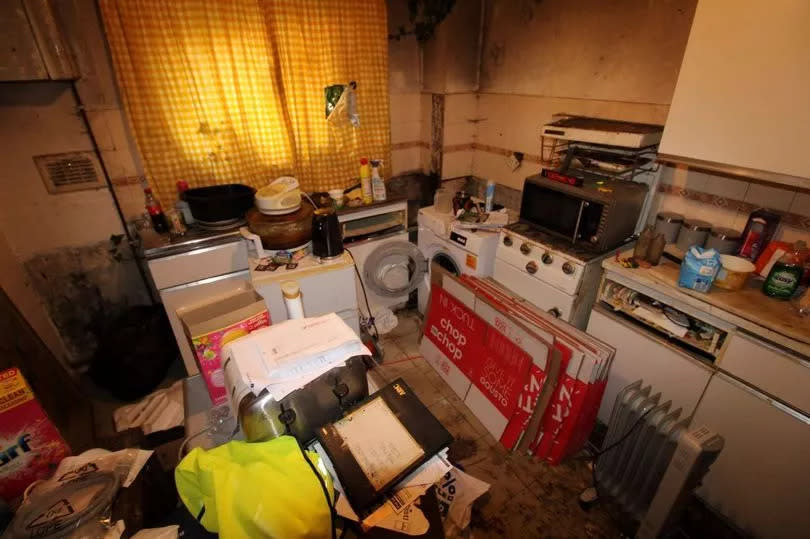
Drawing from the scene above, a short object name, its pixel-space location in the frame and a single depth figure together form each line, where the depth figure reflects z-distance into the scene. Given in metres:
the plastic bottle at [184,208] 2.63
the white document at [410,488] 1.02
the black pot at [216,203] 2.55
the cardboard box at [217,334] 1.41
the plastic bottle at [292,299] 1.40
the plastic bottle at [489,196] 3.03
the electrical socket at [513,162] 3.21
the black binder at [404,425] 1.04
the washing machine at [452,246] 2.79
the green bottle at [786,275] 1.72
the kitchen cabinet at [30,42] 1.83
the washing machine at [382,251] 3.05
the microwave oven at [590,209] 2.21
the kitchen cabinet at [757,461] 1.63
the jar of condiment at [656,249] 2.09
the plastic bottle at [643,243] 2.15
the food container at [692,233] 2.13
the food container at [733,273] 1.82
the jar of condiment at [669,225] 2.26
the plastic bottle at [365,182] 3.02
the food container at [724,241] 2.04
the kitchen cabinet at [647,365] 1.91
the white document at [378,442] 1.10
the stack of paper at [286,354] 1.12
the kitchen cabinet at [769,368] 1.56
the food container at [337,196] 3.00
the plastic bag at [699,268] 1.82
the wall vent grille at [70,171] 2.40
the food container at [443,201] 3.12
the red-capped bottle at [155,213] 2.51
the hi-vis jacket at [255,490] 0.84
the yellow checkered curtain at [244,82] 2.33
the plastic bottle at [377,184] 3.06
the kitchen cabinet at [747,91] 1.50
